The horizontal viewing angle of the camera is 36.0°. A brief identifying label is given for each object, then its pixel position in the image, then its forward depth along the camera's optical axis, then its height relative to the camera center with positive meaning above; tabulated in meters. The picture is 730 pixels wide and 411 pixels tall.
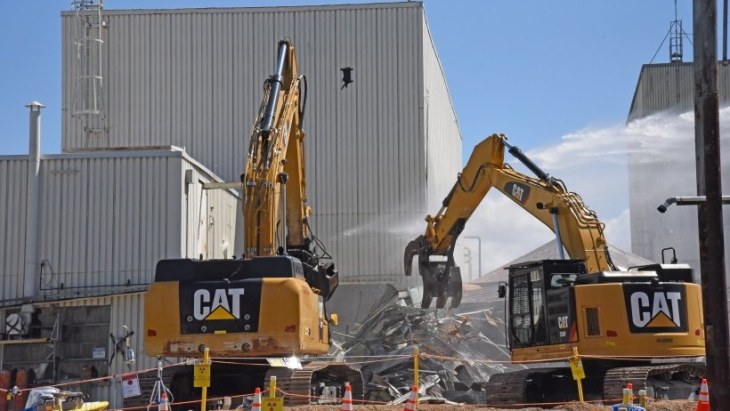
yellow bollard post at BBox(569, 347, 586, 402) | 19.92 -1.24
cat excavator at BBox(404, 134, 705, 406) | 20.75 -0.36
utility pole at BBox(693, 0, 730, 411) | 10.78 +0.87
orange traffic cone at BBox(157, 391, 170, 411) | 15.16 -1.37
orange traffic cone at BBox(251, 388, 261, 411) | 14.91 -1.33
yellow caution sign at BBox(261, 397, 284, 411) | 16.05 -1.45
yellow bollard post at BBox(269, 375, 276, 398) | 16.41 -1.27
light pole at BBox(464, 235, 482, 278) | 65.14 +2.69
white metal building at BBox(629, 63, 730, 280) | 44.19 +5.15
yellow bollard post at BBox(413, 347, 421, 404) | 18.69 -1.07
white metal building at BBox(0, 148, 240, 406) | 30.16 +1.83
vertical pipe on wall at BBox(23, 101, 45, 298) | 30.59 +3.04
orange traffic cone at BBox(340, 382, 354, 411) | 14.12 -1.27
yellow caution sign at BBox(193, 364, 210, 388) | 17.63 -1.13
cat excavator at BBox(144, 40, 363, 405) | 19.39 -0.17
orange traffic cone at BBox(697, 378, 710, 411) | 14.78 -1.36
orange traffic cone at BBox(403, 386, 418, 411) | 14.70 -1.40
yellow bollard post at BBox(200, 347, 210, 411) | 17.55 -0.91
